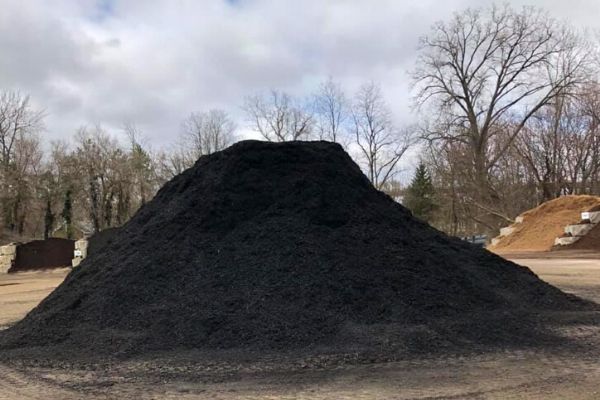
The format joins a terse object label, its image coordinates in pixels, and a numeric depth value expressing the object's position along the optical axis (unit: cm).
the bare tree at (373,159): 5956
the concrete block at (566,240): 3338
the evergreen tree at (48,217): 5341
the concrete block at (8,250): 3894
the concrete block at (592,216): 3341
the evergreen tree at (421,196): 6756
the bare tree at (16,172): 5141
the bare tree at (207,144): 6084
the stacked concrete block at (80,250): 3612
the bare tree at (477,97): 5041
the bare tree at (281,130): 5866
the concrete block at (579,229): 3325
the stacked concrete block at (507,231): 3975
